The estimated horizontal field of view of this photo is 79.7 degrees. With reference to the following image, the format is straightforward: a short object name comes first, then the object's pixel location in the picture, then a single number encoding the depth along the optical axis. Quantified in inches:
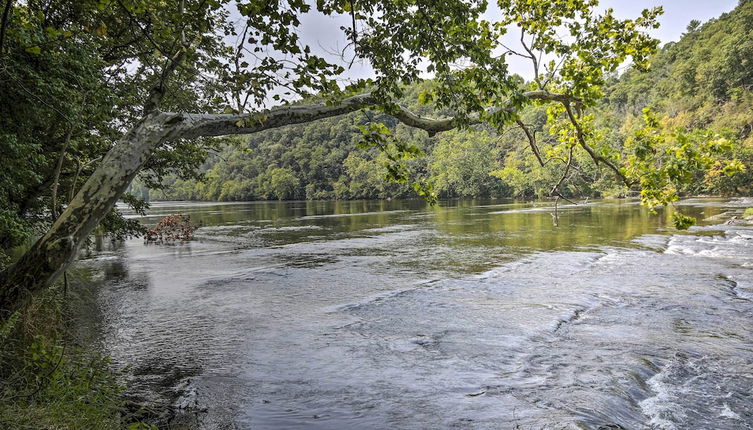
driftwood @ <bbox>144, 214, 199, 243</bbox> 1160.2
